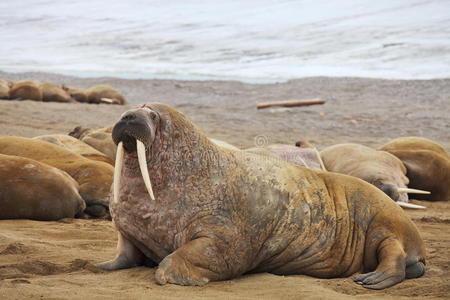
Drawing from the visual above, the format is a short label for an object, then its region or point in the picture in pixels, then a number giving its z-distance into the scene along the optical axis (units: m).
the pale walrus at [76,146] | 15.59
